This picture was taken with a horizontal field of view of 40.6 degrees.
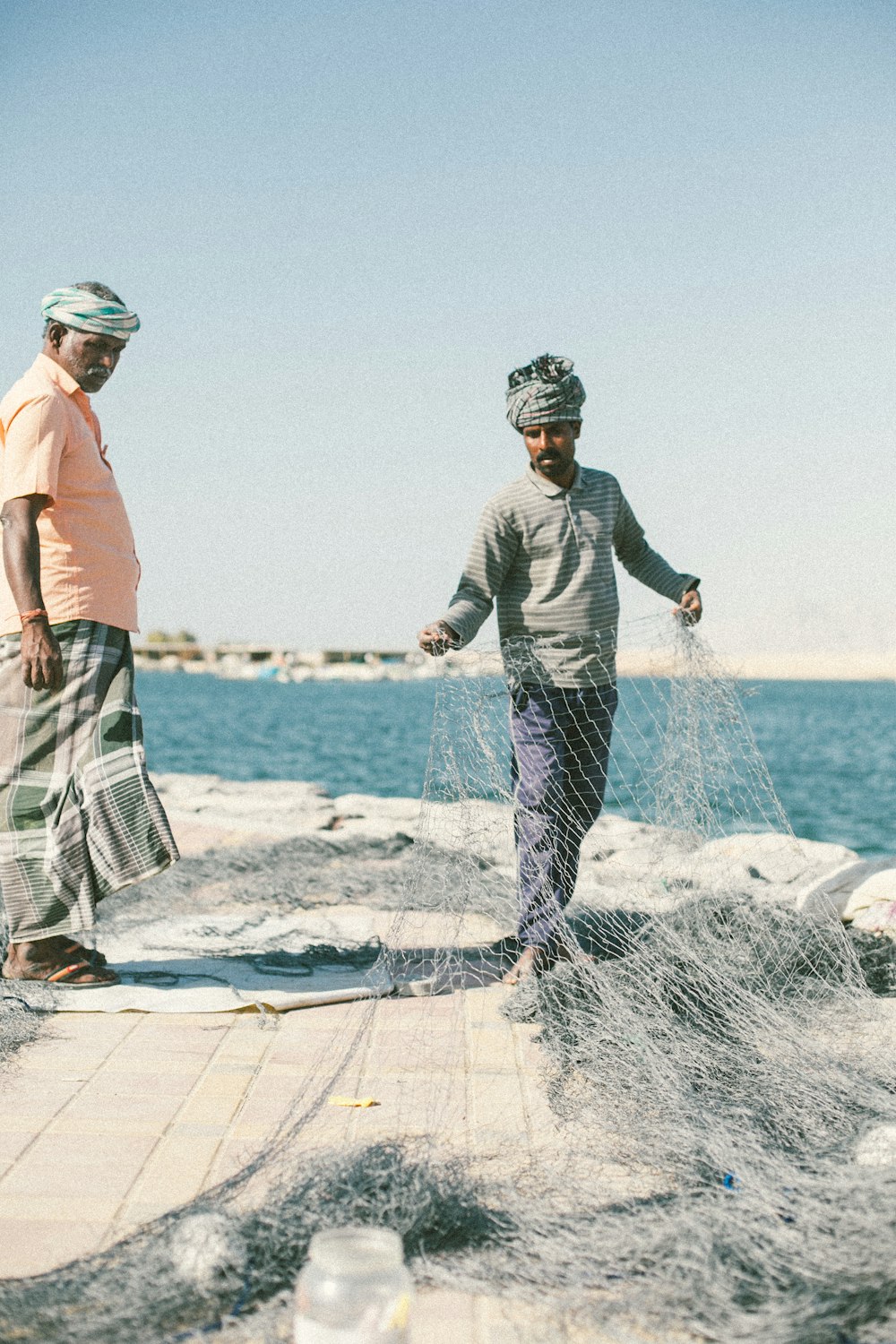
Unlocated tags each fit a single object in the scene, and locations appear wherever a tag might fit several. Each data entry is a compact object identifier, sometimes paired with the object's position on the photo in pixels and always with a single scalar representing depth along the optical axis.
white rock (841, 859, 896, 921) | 4.22
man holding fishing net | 3.58
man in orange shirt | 3.42
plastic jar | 1.42
